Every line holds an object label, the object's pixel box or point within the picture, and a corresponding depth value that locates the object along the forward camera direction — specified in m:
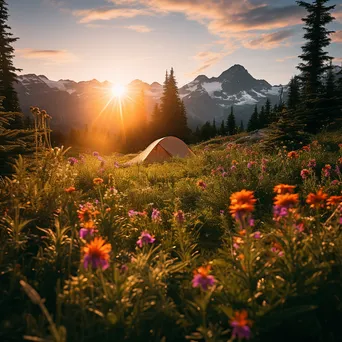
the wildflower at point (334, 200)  2.48
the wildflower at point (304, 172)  4.16
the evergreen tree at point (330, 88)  19.06
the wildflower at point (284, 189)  2.36
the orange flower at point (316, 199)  2.29
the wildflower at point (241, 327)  1.39
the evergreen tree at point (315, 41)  24.64
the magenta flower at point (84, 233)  2.41
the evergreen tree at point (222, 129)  55.39
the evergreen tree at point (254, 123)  50.03
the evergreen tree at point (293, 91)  38.59
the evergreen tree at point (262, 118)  51.03
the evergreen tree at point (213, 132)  49.22
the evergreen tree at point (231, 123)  53.20
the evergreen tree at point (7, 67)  24.69
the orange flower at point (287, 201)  2.09
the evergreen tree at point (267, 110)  50.83
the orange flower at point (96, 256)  1.83
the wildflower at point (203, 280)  1.78
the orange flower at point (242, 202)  2.06
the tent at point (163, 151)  14.86
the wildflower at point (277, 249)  2.34
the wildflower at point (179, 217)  3.13
